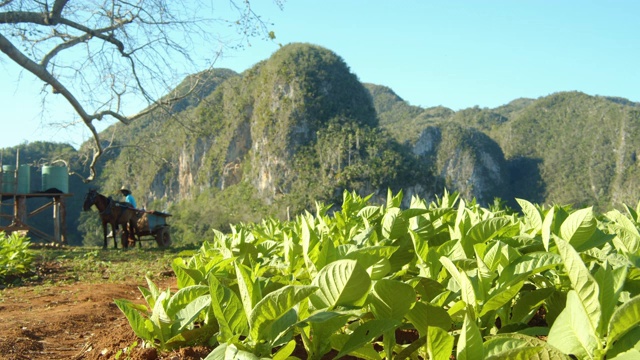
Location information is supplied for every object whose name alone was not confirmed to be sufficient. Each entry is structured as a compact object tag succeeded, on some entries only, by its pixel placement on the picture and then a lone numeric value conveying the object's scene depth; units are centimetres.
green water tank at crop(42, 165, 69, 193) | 1702
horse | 1370
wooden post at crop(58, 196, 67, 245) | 1717
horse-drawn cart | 1473
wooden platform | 1571
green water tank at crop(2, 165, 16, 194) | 1623
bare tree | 928
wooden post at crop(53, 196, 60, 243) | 1723
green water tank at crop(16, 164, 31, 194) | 1641
